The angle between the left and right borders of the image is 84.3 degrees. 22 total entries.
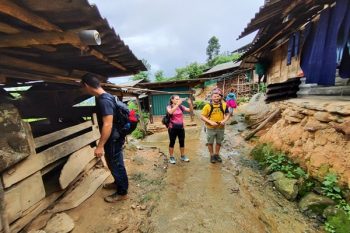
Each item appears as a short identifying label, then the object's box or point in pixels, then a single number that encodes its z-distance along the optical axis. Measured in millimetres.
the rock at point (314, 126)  4510
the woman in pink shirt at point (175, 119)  5402
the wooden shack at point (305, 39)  3430
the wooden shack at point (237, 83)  23156
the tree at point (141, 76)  36150
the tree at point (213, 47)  57688
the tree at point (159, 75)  45806
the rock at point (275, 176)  4770
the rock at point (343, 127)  3773
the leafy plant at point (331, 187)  3680
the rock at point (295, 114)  5602
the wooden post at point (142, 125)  12520
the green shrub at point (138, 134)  12594
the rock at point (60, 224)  2832
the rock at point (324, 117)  4249
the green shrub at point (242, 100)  20359
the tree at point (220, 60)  42188
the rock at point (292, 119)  5727
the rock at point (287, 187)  4191
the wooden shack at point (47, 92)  1777
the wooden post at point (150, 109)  14947
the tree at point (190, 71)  37981
